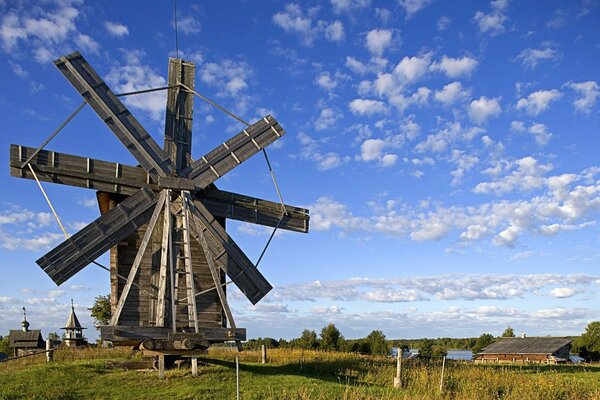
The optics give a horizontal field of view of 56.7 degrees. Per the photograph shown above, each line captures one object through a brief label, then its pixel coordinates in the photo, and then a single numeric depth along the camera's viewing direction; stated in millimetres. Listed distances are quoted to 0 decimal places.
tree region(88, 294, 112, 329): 40969
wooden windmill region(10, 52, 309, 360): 15164
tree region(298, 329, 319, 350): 47062
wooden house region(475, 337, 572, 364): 48469
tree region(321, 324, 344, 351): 47125
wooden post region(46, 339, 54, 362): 21312
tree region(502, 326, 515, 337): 80231
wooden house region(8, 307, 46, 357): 46031
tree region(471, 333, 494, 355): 82969
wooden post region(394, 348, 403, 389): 16062
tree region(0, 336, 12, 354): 56862
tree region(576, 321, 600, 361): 61950
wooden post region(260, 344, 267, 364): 21562
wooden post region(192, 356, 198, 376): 15838
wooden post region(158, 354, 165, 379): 15836
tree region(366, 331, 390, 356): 54272
